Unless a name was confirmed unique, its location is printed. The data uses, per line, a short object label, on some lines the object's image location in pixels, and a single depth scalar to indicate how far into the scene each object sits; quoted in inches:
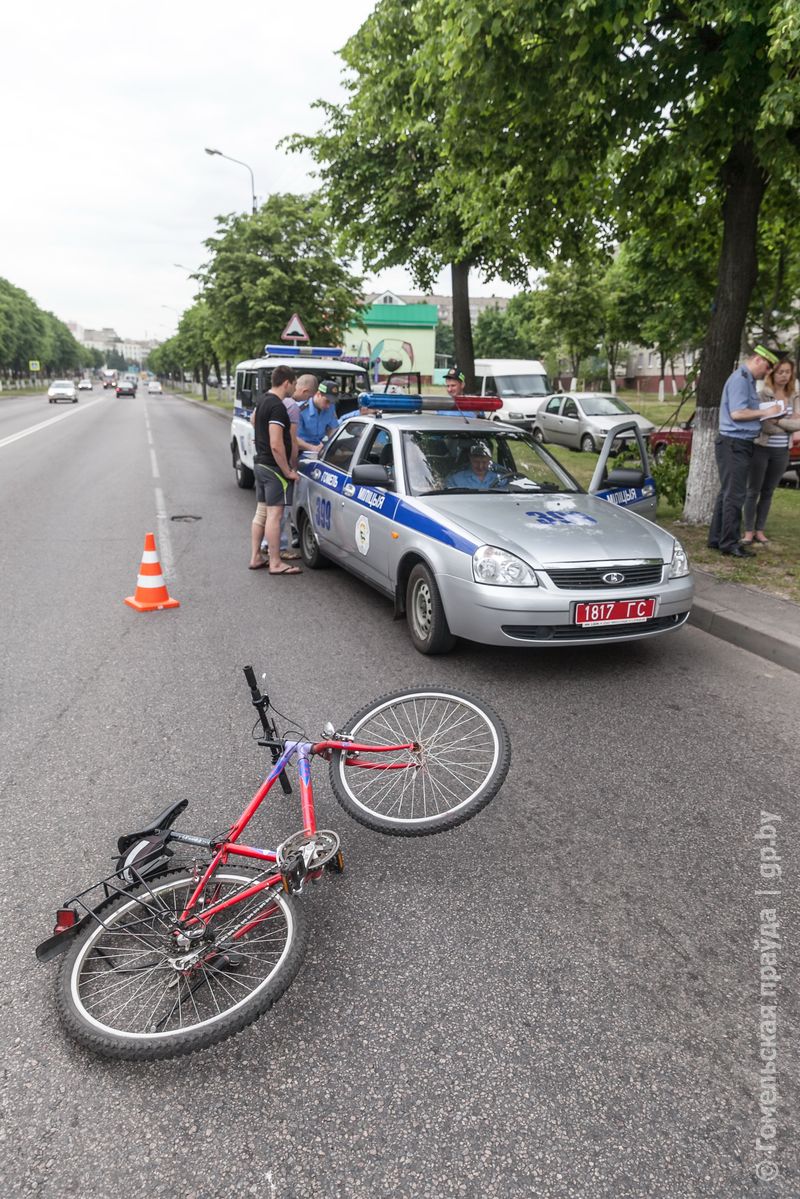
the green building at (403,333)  3046.3
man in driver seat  234.8
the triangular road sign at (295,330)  765.3
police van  454.9
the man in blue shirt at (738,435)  286.0
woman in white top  296.0
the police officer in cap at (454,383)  440.1
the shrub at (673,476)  379.2
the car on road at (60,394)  2094.0
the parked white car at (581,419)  779.4
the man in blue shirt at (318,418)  365.7
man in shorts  289.0
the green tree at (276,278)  976.9
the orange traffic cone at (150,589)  256.4
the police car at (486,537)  189.9
